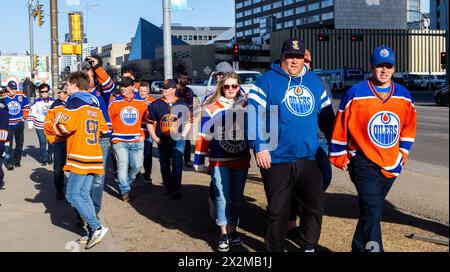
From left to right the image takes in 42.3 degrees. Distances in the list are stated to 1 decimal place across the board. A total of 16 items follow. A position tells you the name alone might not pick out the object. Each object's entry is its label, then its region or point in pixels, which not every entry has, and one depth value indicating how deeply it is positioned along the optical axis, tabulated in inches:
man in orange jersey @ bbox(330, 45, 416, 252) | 177.5
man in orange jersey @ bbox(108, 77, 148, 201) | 328.5
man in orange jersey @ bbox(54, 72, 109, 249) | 236.5
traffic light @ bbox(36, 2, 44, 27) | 1204.2
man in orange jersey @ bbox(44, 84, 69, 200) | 260.4
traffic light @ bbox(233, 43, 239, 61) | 1485.4
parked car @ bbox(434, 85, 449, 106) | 1132.6
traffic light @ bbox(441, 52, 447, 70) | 2047.4
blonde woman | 225.1
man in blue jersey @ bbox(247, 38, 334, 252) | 189.5
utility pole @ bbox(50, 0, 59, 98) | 837.8
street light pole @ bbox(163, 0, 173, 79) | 532.7
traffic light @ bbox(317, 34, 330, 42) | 1803.2
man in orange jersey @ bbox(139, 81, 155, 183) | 389.7
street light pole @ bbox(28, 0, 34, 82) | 1603.3
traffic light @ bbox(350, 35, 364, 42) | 1905.8
